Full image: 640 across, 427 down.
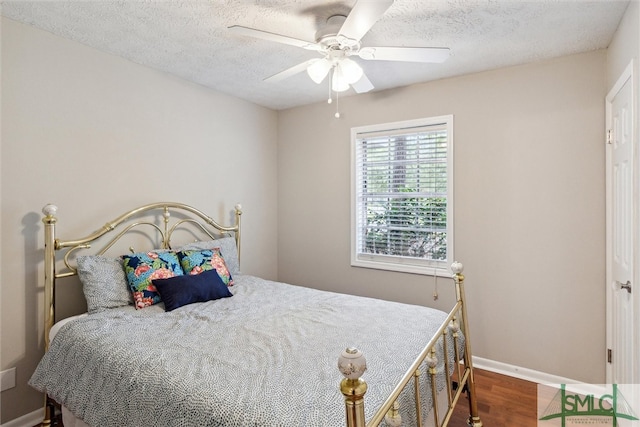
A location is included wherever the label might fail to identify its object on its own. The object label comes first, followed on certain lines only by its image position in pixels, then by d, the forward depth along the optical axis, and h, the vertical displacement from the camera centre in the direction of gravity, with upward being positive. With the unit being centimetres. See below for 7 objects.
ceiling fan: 181 +95
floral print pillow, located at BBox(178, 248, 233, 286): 269 -41
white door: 192 -14
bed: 130 -67
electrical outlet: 215 -104
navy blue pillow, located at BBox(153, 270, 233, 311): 238 -55
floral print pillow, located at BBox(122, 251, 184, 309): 238 -43
